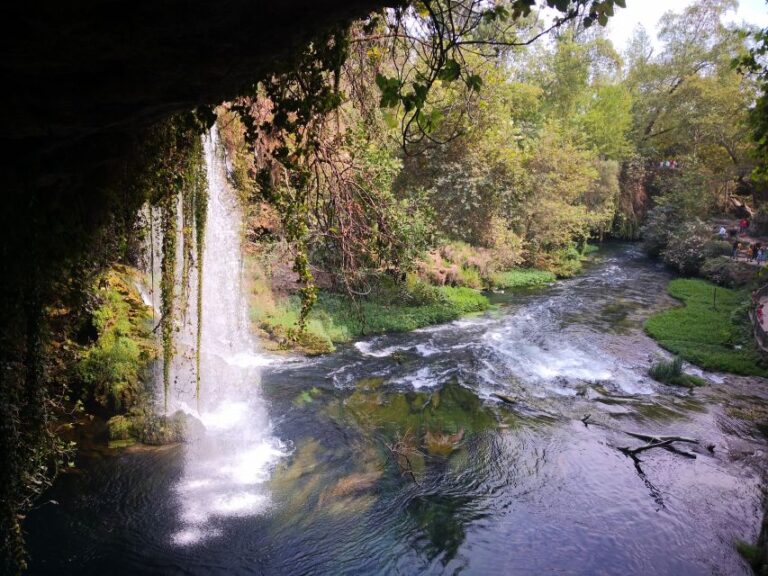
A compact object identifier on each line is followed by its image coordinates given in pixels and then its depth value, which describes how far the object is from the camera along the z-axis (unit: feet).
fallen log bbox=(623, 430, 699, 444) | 31.32
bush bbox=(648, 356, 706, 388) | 40.83
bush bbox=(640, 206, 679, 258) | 95.92
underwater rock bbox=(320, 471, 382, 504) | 24.79
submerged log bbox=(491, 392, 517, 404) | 36.14
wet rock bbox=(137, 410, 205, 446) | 27.94
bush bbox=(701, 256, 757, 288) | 73.20
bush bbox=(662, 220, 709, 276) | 84.58
